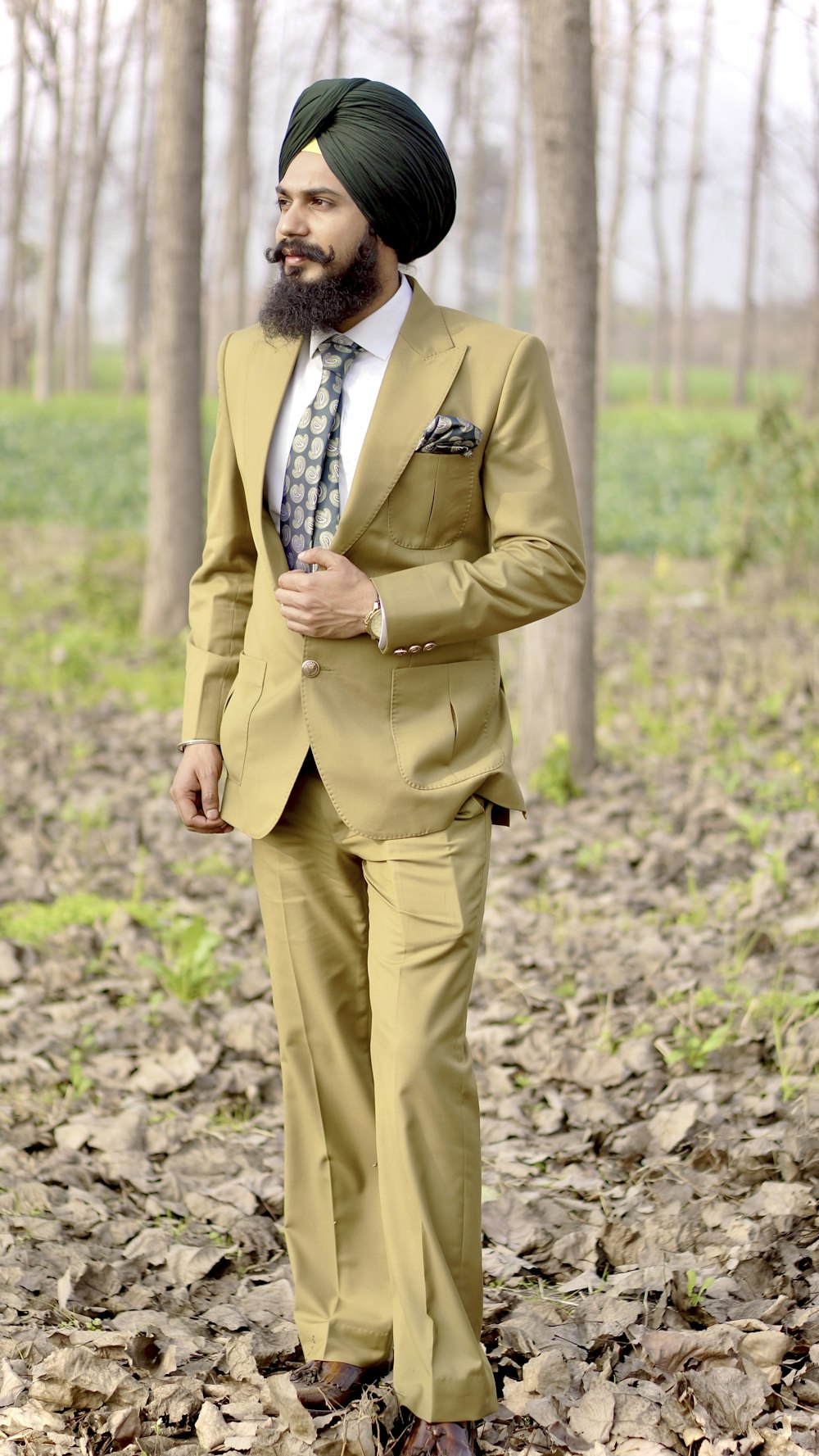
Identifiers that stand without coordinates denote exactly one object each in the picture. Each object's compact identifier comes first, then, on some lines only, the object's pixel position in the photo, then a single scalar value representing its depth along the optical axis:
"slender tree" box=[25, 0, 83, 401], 28.46
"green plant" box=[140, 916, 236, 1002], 4.83
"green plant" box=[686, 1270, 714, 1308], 2.95
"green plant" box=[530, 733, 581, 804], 6.95
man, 2.41
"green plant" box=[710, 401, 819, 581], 9.57
